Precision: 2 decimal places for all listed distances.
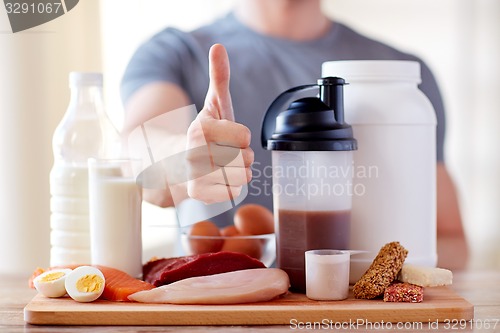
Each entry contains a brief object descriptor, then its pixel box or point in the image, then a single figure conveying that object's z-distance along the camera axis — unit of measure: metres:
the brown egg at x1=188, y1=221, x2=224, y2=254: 1.28
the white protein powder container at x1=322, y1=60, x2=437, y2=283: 1.22
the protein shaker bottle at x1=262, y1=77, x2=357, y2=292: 1.16
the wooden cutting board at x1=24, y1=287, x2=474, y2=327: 1.08
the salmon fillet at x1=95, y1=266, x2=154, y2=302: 1.13
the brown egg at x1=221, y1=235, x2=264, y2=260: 1.26
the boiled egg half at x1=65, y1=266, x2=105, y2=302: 1.13
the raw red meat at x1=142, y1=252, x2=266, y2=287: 1.16
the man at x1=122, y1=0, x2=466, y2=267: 2.12
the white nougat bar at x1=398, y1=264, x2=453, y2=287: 1.15
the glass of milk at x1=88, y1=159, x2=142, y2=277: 1.24
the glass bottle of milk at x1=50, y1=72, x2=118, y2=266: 1.30
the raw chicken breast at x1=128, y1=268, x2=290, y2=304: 1.11
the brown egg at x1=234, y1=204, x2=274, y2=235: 1.29
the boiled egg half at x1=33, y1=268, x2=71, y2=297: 1.15
